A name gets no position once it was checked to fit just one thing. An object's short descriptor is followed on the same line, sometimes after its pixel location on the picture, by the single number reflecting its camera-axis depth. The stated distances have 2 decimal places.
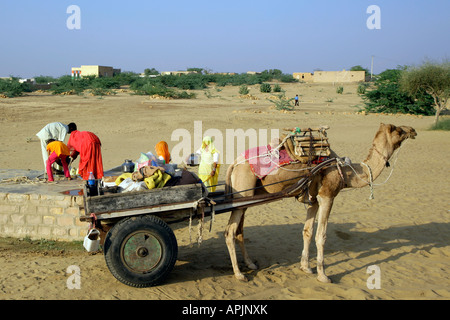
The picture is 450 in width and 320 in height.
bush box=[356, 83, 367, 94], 41.19
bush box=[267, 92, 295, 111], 28.11
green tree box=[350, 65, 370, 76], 71.11
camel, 5.85
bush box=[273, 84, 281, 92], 43.44
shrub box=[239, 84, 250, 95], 40.50
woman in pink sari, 8.46
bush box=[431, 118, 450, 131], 22.06
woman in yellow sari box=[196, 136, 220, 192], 8.62
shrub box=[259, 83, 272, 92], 42.47
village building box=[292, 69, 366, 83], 57.62
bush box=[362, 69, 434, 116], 28.91
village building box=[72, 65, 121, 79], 64.11
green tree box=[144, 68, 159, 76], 79.05
